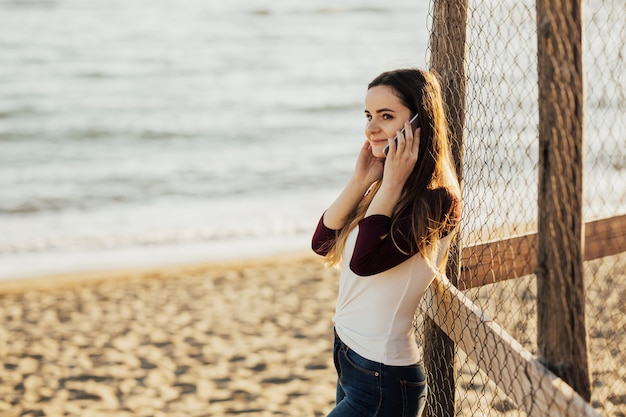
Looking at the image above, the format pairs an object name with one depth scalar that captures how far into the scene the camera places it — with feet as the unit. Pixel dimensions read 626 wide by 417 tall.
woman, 17.52
